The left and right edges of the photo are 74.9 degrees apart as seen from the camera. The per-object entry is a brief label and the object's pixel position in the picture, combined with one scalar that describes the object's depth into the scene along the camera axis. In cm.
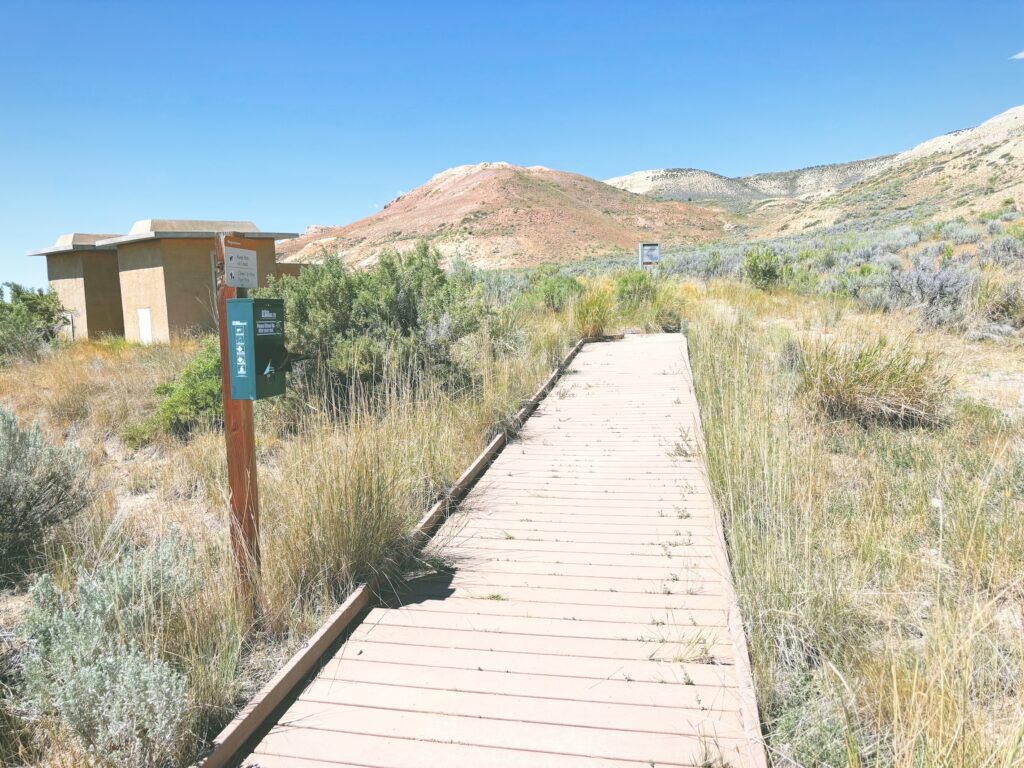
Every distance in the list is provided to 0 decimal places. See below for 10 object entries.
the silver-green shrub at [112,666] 223
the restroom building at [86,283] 1716
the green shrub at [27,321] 1355
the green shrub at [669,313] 1391
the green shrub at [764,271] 1627
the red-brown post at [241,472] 316
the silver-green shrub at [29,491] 447
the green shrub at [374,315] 796
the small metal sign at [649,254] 1675
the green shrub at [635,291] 1509
